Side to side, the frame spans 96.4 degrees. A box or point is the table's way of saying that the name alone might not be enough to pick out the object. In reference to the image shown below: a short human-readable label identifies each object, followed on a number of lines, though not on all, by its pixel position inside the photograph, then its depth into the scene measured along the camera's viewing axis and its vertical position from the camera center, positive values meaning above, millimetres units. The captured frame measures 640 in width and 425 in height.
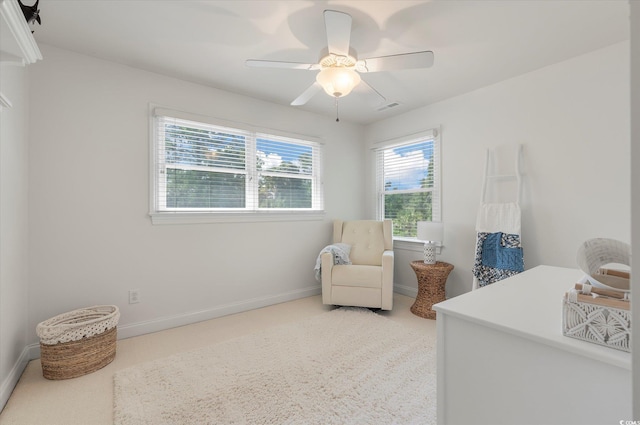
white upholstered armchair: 3013 -709
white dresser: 693 -426
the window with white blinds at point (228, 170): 2820 +496
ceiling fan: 1811 +1025
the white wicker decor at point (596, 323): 701 -282
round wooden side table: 2992 -781
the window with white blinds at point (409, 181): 3545 +441
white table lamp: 3125 -237
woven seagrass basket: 1933 -915
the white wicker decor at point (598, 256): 819 -128
